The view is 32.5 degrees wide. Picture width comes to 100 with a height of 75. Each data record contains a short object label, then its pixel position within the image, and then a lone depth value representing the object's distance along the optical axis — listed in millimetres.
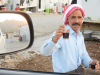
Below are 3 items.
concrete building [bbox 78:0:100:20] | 6789
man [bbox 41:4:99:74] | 1833
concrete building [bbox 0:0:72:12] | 13091
